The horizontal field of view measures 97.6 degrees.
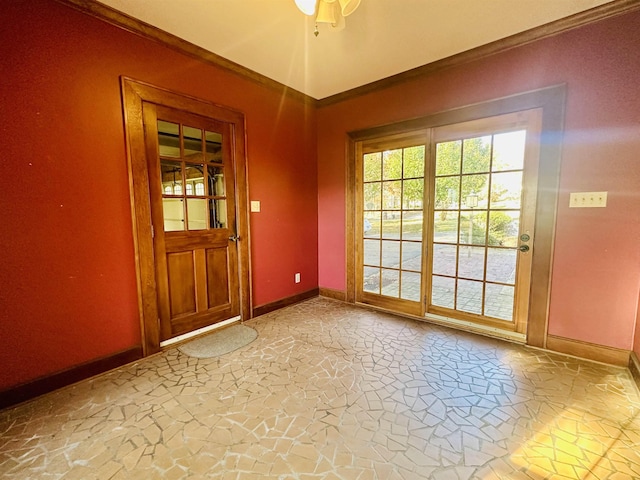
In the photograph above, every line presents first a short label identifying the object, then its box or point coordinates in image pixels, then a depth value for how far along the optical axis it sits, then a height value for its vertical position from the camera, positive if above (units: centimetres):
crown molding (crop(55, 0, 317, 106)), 203 +148
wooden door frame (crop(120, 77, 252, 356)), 226 +23
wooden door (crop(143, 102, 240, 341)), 250 -6
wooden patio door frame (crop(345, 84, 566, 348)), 234 +29
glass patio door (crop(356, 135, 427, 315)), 318 -17
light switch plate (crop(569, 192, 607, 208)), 219 +8
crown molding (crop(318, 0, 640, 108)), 205 +146
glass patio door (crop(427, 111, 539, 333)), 254 -9
